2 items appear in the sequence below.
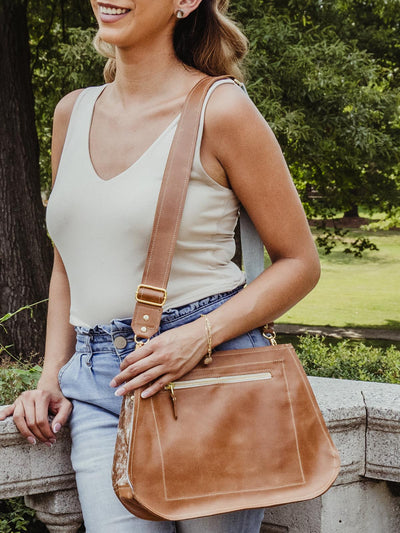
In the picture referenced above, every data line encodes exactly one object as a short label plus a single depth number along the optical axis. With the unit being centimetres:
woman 175
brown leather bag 161
